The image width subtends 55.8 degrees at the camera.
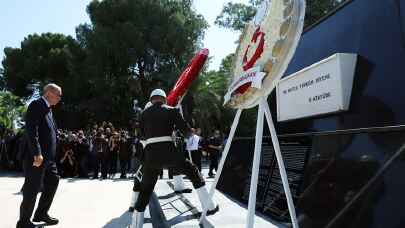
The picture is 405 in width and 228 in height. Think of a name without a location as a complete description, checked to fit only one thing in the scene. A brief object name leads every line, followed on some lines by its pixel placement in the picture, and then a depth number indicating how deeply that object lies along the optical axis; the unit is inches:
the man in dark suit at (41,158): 195.3
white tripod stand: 130.0
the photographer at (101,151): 579.5
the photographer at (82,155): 593.8
